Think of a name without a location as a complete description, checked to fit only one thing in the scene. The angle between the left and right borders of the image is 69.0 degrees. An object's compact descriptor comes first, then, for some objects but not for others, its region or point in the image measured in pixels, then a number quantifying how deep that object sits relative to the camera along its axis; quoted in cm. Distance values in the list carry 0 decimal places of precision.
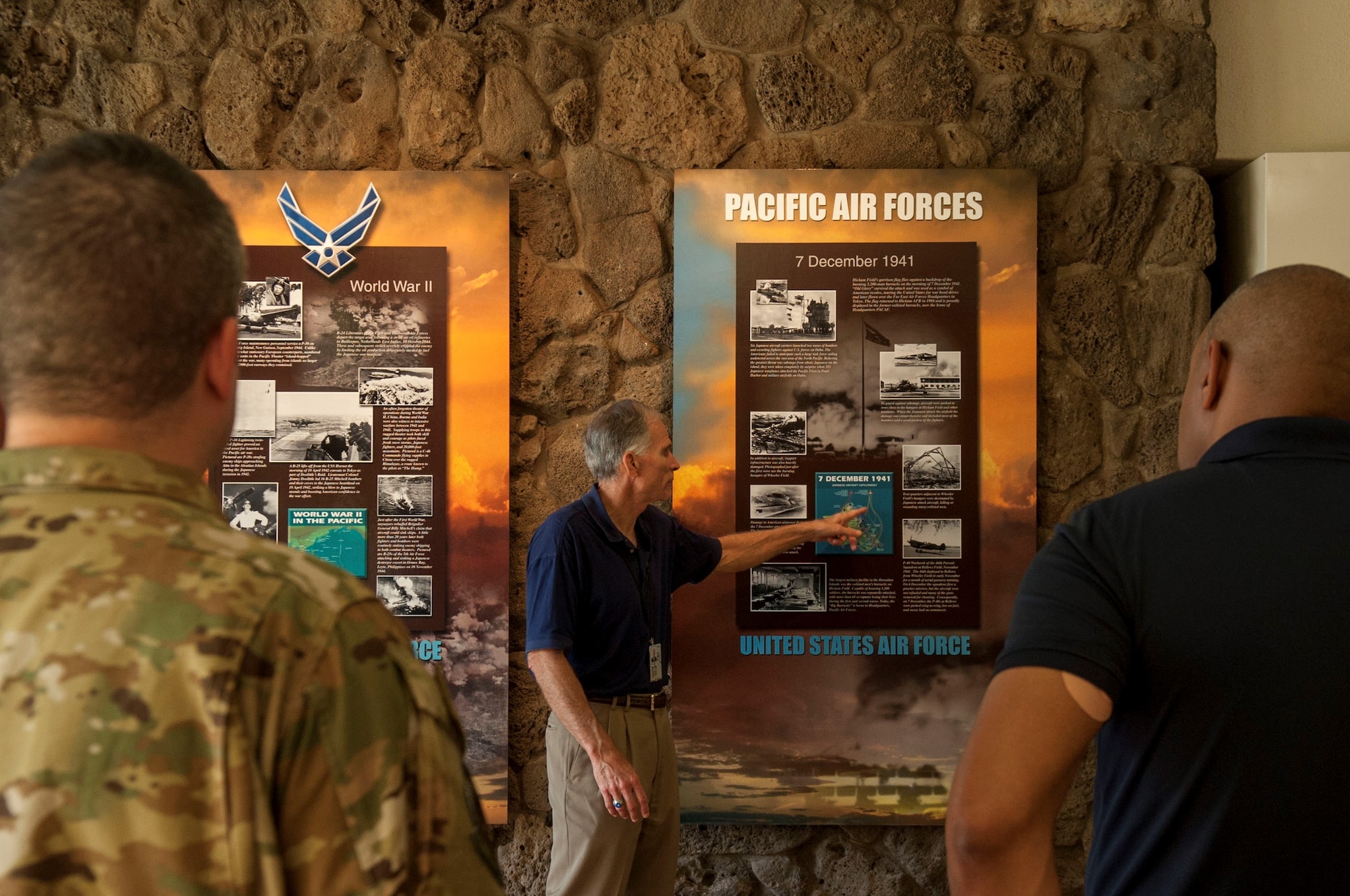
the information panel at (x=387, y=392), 341
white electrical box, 330
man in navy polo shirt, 273
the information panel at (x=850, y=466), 337
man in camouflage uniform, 80
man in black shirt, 115
